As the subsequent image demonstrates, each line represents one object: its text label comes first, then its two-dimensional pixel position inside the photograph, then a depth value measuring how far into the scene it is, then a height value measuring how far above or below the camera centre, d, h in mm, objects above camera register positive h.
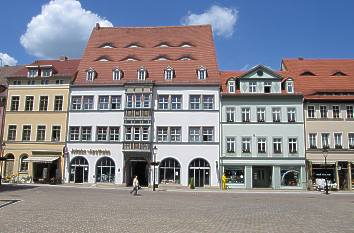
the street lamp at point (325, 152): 44212 +2498
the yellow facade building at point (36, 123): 50094 +5837
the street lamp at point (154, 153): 43712 +2151
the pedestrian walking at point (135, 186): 32531 -1132
